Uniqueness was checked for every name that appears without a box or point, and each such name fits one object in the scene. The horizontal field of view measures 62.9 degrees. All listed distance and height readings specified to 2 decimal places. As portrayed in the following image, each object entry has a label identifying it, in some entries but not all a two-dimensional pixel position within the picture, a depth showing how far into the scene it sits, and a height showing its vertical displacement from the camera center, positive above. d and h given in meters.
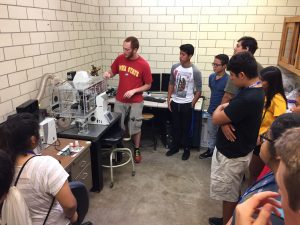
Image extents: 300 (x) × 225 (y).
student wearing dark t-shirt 1.78 -0.68
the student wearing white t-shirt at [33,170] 1.38 -0.72
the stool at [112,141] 2.89 -1.15
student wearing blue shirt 3.29 -0.57
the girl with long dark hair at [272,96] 2.29 -0.50
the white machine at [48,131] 2.32 -0.87
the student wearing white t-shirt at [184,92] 3.50 -0.72
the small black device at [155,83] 4.16 -0.71
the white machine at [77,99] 2.64 -0.64
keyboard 3.95 -0.93
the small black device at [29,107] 2.30 -0.64
